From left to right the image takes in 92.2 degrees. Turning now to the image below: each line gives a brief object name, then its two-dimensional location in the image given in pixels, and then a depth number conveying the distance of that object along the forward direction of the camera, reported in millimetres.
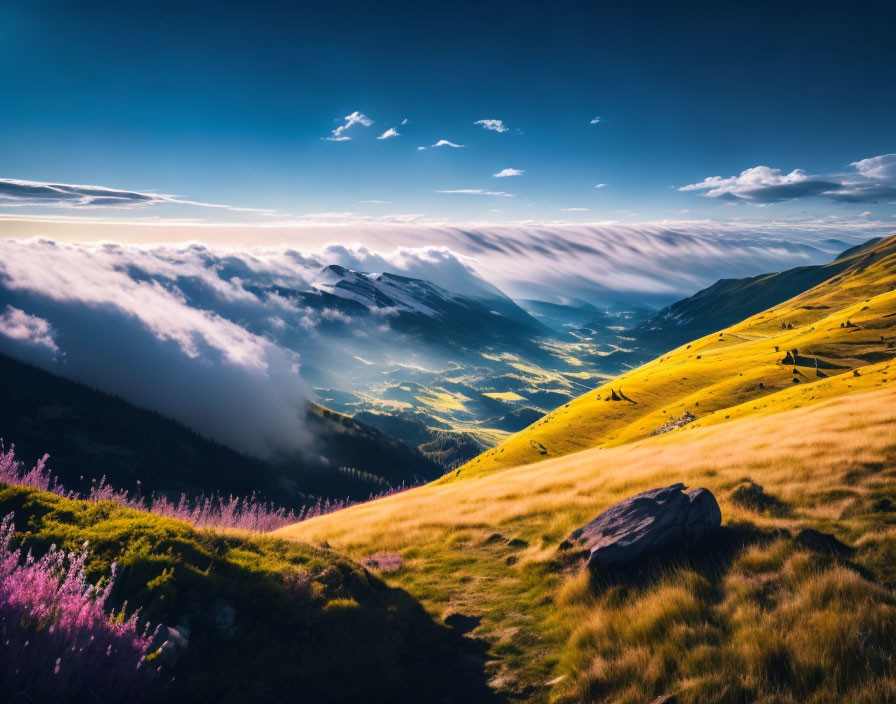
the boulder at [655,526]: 11648
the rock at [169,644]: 7660
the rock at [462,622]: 11156
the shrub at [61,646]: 5637
